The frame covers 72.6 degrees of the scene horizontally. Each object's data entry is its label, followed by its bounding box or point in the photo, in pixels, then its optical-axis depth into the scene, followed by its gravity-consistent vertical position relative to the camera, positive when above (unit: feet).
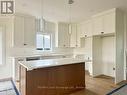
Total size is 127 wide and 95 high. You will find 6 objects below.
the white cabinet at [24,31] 11.29 +2.06
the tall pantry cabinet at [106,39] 10.15 +1.09
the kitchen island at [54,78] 6.41 -2.69
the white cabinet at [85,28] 13.12 +2.89
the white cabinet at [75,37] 15.11 +1.73
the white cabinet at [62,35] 14.62 +1.98
